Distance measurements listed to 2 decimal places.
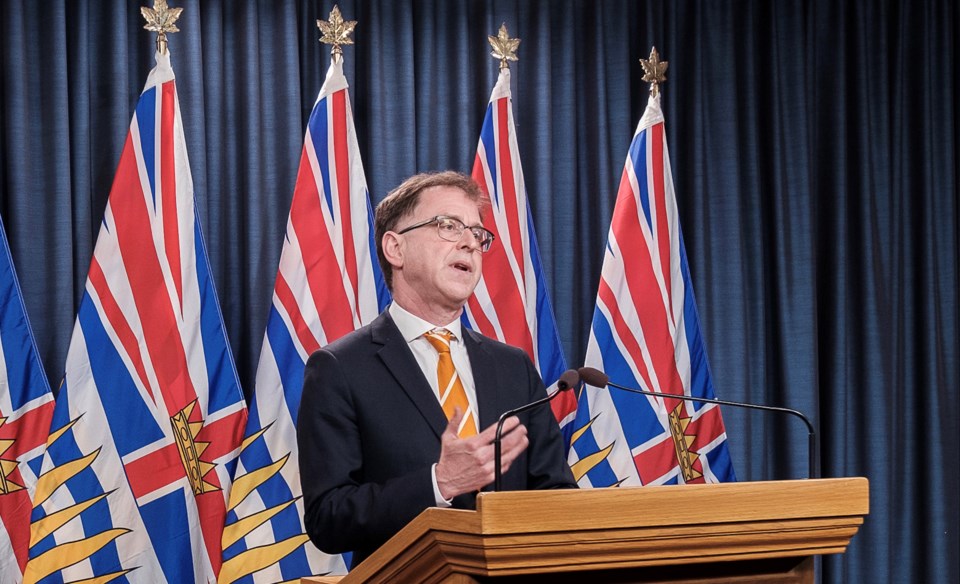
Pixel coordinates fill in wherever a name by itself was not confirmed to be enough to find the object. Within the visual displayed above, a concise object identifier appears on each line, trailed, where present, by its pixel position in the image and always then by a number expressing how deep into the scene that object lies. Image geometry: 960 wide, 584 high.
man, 2.12
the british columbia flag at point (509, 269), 3.99
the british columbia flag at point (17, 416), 3.33
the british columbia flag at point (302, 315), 3.54
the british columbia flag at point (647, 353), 4.04
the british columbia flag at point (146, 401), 3.36
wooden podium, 1.48
